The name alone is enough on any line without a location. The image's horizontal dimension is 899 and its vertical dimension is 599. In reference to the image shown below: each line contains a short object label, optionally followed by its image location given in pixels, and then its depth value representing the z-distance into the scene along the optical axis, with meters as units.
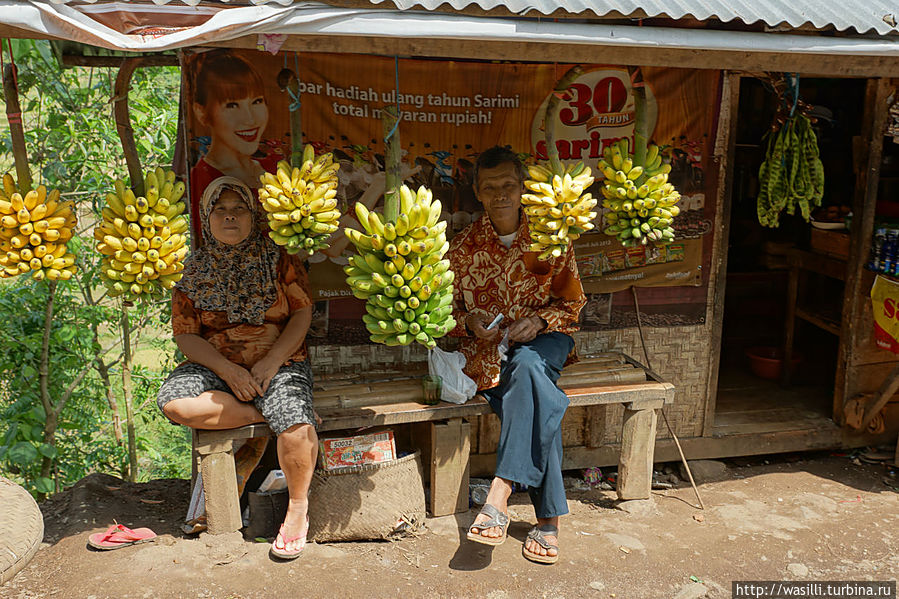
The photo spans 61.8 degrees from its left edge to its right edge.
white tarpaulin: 2.80
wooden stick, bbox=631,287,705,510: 4.52
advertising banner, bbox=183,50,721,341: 4.09
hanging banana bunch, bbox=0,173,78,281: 3.09
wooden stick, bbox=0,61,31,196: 3.16
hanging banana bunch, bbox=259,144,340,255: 3.26
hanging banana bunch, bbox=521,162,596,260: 3.53
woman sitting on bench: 3.64
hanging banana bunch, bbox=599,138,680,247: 3.69
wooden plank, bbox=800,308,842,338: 5.41
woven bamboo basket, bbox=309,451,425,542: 3.85
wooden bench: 3.77
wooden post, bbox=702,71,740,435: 4.66
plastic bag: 4.05
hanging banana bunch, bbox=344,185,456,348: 3.34
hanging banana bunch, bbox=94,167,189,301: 3.20
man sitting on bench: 3.80
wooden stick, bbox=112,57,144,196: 3.43
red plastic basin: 6.19
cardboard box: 3.88
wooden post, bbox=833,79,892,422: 4.80
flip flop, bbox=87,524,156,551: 3.77
